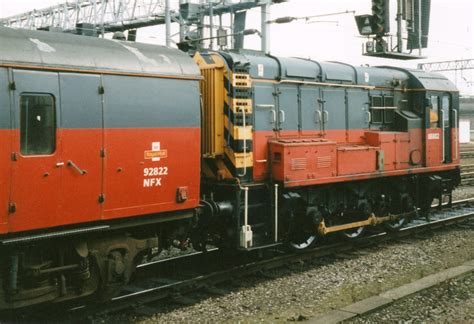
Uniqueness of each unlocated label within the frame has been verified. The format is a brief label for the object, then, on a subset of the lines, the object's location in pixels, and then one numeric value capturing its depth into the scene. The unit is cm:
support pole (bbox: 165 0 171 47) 3008
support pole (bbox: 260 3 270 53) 2853
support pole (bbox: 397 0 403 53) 1719
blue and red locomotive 609
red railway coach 595
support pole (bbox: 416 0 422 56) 1828
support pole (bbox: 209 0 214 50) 3019
